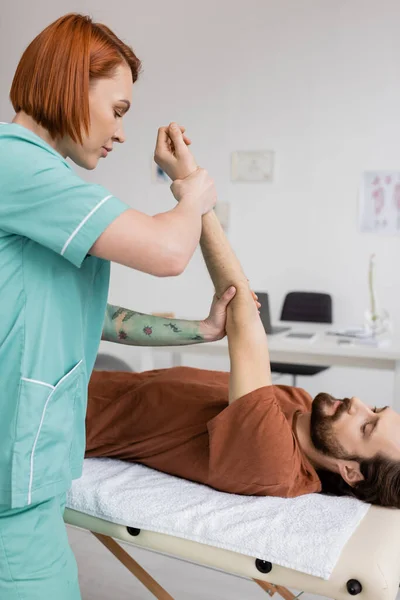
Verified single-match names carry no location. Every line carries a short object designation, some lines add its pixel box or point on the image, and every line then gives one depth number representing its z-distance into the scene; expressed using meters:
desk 2.74
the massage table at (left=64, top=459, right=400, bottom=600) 1.22
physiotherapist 0.98
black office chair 4.16
